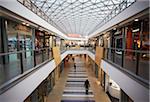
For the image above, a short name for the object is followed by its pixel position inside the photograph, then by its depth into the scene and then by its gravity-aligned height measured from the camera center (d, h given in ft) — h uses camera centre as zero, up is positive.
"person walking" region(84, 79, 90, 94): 37.13 -16.01
